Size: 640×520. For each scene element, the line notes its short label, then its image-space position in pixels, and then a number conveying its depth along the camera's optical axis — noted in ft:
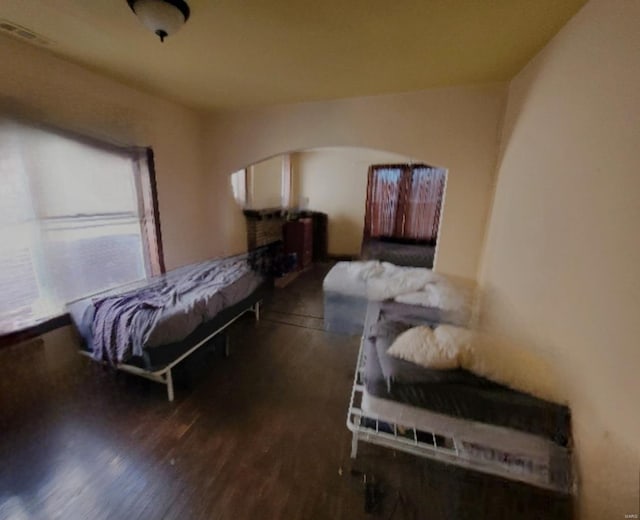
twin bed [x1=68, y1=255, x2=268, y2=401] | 5.46
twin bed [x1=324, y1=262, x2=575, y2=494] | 3.38
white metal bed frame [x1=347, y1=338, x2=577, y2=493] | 3.40
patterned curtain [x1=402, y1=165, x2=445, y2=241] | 15.17
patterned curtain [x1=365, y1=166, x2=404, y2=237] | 16.29
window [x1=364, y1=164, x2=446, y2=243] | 15.37
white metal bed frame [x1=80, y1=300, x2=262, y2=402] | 5.72
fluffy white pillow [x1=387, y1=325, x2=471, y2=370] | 3.81
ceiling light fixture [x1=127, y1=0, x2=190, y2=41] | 3.87
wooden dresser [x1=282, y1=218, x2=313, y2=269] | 15.65
